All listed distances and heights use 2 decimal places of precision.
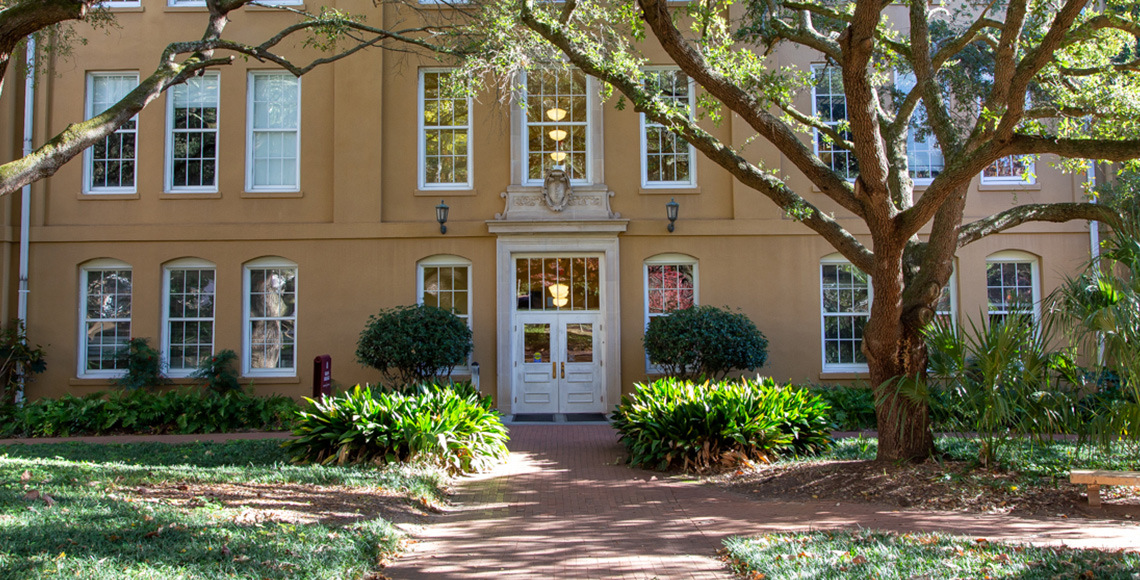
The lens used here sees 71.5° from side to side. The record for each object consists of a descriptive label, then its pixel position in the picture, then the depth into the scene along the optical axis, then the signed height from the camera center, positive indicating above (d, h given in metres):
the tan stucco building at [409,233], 14.56 +2.06
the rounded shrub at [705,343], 12.81 -0.02
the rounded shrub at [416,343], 12.99 +0.02
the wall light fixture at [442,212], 14.29 +2.39
